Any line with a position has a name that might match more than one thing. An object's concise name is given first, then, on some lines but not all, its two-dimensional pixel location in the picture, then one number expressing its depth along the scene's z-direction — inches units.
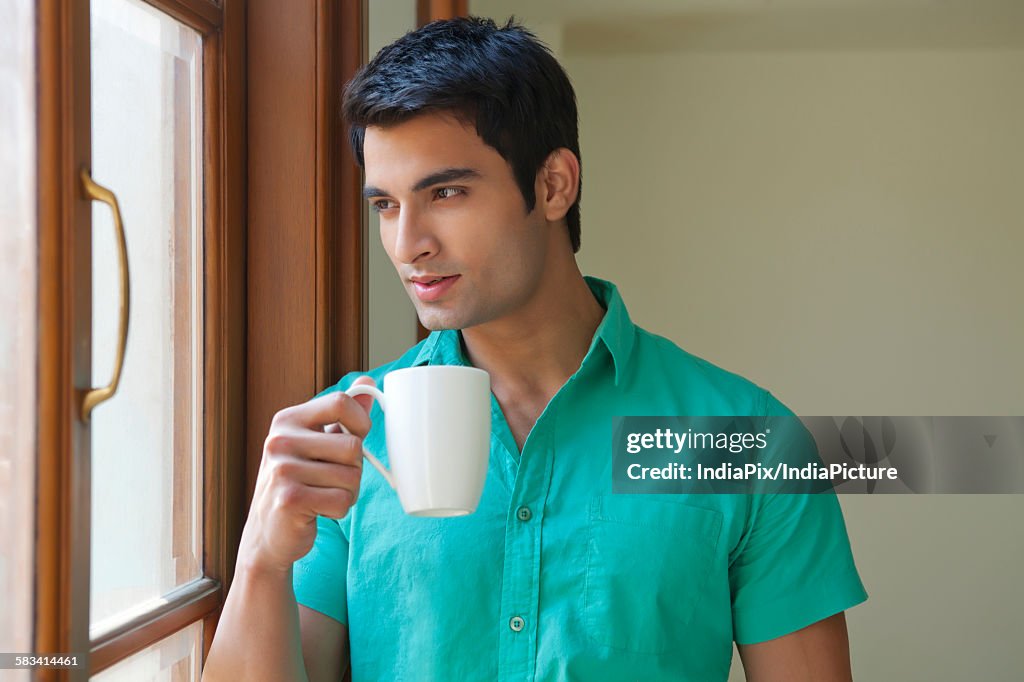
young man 41.7
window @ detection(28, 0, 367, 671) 32.0
